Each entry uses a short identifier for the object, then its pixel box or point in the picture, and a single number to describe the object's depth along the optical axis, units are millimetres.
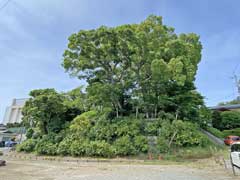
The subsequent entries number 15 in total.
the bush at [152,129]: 15773
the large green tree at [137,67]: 15898
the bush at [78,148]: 15062
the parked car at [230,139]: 19678
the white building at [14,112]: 46062
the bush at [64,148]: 15689
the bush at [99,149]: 14188
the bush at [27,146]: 18828
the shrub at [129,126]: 15549
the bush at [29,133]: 21922
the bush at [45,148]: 16462
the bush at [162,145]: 14242
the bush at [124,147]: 14156
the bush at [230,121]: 25922
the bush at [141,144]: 14328
